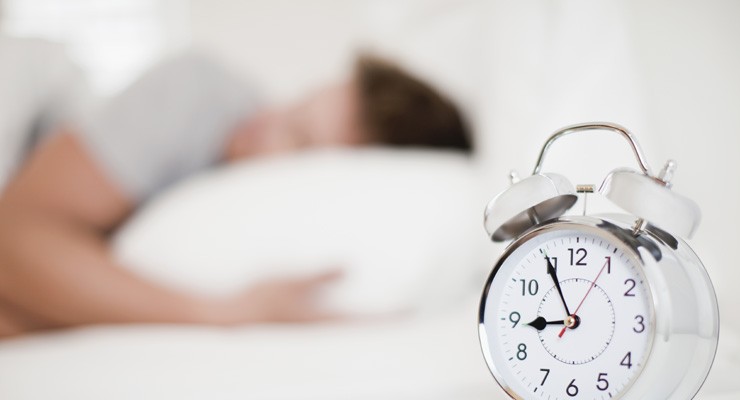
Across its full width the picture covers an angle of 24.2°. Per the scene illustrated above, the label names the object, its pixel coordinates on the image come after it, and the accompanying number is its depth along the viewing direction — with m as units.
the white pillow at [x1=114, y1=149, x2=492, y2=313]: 1.32
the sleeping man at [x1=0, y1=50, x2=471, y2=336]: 1.32
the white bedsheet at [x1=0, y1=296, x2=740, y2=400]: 1.07
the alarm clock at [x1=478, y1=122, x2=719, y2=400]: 0.92
